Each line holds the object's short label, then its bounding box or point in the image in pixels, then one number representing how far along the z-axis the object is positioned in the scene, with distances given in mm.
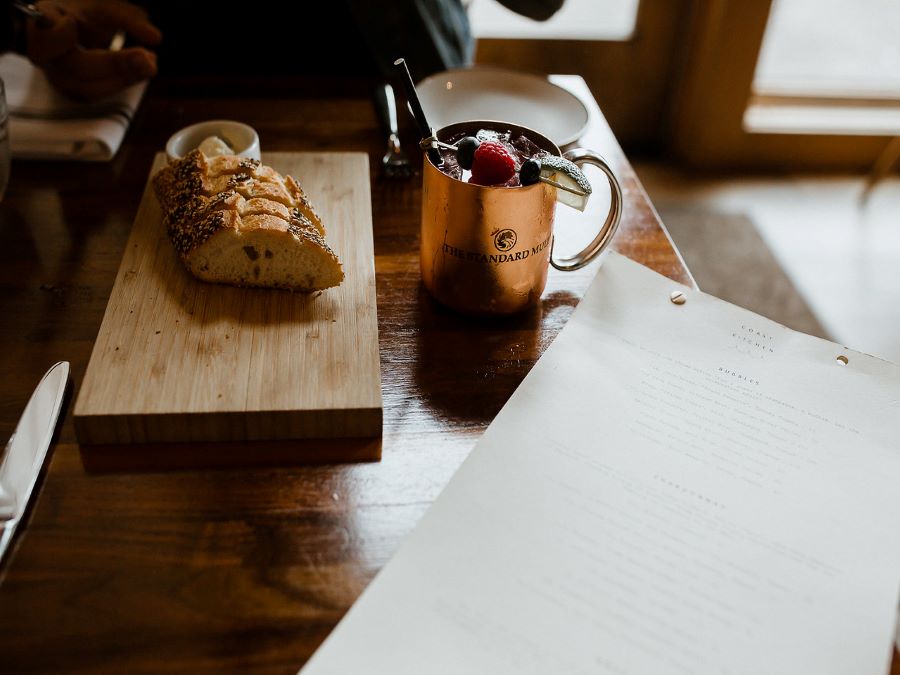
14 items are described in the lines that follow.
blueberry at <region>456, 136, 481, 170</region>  772
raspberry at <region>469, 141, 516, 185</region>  769
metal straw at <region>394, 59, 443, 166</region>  838
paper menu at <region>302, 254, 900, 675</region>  547
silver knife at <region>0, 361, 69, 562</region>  615
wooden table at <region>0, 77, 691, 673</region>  554
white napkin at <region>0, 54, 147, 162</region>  1100
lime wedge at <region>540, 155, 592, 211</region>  748
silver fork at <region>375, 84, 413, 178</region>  1119
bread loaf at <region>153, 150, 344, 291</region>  823
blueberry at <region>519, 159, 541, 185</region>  754
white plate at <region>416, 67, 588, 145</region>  1211
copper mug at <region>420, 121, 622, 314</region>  771
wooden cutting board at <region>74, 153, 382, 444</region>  694
